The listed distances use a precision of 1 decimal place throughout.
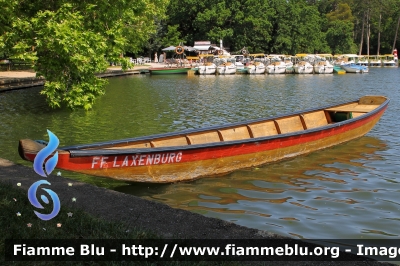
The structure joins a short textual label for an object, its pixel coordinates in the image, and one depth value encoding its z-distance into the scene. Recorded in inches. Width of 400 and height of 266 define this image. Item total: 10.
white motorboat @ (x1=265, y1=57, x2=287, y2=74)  2159.8
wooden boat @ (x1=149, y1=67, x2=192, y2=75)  2108.1
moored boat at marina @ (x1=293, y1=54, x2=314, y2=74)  2168.6
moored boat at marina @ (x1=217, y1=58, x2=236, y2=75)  2098.9
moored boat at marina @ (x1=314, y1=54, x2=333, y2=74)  2172.7
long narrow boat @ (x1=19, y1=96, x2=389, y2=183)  319.9
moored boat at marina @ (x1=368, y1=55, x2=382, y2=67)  3071.4
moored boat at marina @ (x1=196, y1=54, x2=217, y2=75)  2089.1
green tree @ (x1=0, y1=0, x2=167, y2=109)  685.3
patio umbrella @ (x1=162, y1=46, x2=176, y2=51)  2682.3
